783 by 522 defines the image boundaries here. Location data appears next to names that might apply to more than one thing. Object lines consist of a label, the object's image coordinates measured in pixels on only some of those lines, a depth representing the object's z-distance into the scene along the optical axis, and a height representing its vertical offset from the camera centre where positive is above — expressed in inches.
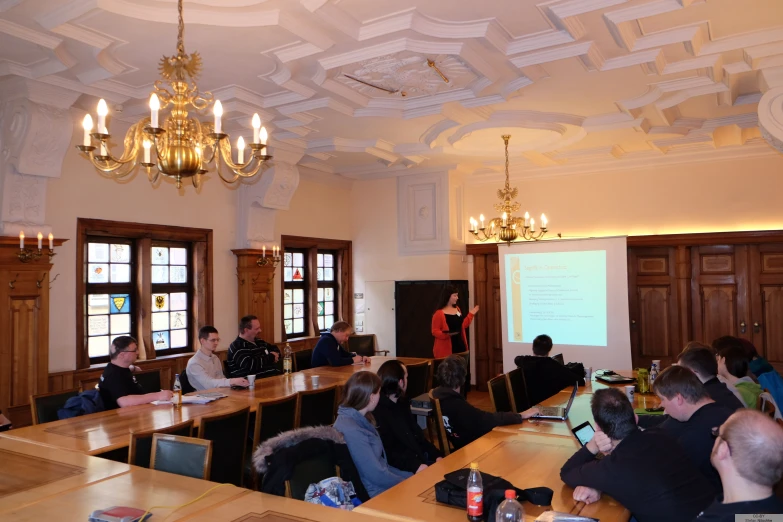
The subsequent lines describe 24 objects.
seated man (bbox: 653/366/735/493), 116.2 -25.8
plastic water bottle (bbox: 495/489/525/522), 88.0 -32.9
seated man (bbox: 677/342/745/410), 145.6 -22.7
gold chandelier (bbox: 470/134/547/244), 285.6 +28.7
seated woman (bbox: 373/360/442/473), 142.0 -34.1
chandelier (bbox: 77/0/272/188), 118.6 +30.6
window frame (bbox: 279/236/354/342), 353.7 +7.5
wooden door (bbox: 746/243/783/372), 298.5 -11.0
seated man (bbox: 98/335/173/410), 177.2 -27.1
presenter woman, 320.5 -22.6
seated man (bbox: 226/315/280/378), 241.1 -27.0
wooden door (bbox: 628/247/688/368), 320.5 -12.4
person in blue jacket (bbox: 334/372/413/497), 123.3 -30.5
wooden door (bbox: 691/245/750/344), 306.3 -5.9
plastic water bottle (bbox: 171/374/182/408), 174.1 -30.0
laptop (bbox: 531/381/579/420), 165.2 -35.7
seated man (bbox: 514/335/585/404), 216.4 -33.2
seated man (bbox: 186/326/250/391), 209.1 -27.9
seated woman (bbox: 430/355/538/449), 153.6 -32.8
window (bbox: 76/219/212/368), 251.6 +1.2
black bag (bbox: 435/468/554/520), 100.3 -34.6
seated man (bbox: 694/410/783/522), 75.8 -23.8
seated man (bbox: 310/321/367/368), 262.4 -27.6
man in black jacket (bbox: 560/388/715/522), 93.8 -31.4
